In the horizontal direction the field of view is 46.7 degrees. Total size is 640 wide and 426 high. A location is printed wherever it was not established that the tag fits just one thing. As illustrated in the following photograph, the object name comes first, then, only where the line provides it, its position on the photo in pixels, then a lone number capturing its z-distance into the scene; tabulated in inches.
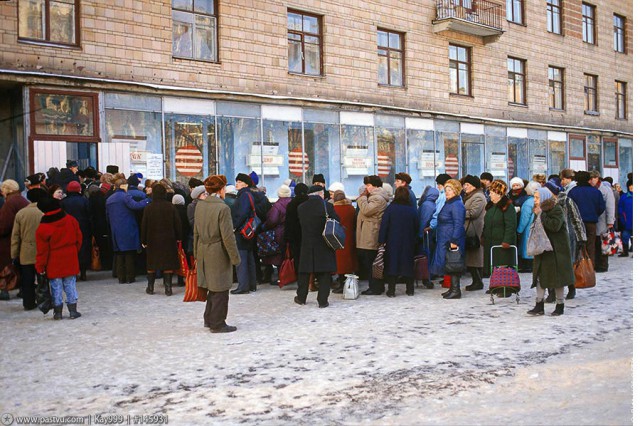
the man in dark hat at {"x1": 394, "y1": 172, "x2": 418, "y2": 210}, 454.3
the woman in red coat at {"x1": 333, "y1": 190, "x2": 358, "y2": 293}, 466.0
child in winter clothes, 365.1
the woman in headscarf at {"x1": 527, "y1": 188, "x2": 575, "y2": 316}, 360.5
